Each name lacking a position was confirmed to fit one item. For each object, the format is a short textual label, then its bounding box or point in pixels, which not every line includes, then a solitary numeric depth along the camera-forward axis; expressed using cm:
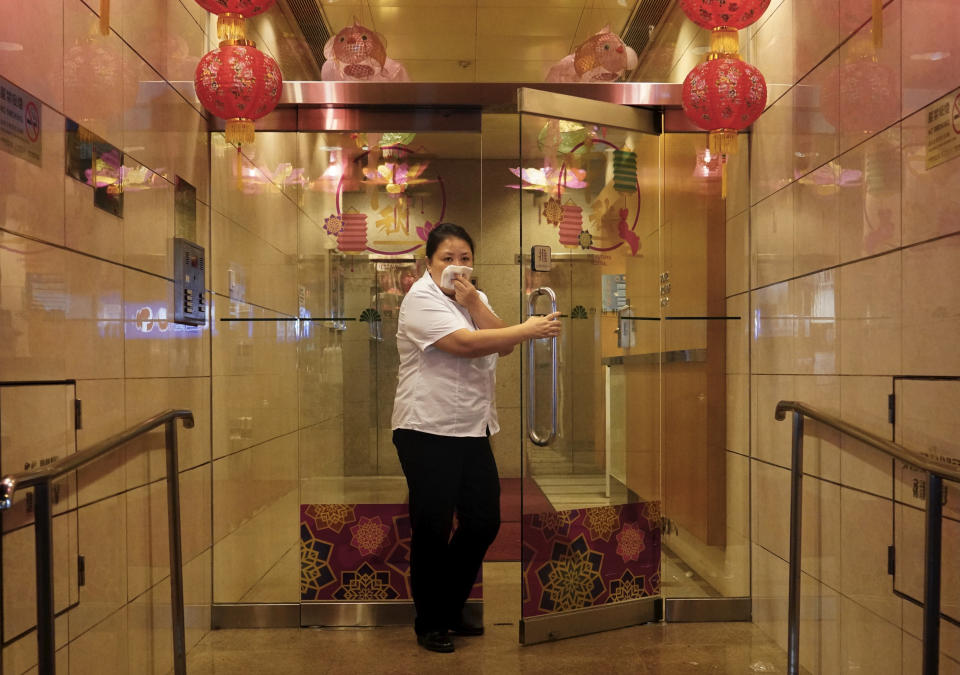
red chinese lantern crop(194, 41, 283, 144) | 302
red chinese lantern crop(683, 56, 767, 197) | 309
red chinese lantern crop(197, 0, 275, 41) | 297
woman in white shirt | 321
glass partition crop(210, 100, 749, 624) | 355
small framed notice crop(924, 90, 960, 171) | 206
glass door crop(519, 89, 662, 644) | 340
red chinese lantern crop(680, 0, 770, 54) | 305
